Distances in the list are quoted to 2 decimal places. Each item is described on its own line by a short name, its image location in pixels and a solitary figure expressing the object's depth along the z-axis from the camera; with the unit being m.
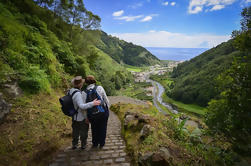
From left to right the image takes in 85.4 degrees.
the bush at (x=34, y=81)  5.15
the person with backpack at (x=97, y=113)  3.51
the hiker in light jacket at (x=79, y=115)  3.36
